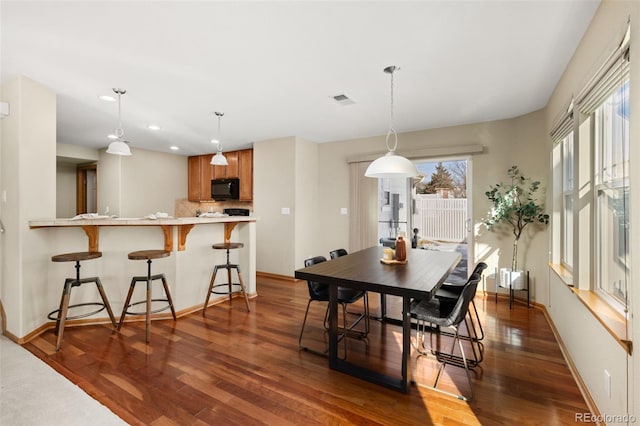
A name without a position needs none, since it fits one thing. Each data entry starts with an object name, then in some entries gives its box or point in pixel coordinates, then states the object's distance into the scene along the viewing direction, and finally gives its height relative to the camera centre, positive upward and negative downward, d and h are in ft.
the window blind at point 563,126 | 8.33 +2.64
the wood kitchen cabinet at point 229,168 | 20.22 +3.08
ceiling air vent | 10.85 +4.22
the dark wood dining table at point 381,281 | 6.41 -1.60
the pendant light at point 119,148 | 10.78 +2.37
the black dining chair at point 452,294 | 8.23 -2.51
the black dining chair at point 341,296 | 8.97 -2.61
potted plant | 12.13 +0.14
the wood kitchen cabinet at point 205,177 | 21.84 +2.61
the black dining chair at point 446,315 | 6.66 -2.59
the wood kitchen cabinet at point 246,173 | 19.52 +2.57
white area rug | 5.80 -4.02
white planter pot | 12.60 -2.95
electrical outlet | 5.41 -3.21
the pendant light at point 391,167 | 8.48 +1.29
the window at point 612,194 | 5.74 +0.35
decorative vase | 9.02 -1.18
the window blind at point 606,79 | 5.05 +2.61
